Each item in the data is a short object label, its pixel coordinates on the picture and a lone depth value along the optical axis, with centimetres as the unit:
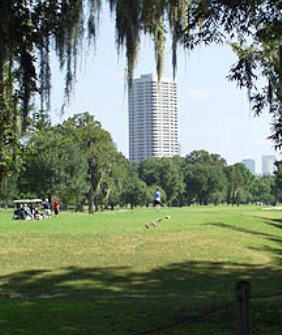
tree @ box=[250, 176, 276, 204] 14050
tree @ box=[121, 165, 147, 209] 9816
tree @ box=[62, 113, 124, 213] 7106
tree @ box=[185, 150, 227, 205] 11131
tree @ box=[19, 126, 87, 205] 6331
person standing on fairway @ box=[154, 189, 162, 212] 3739
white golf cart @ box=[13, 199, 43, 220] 3616
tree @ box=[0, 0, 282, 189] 765
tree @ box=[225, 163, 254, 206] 12156
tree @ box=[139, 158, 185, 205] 10781
